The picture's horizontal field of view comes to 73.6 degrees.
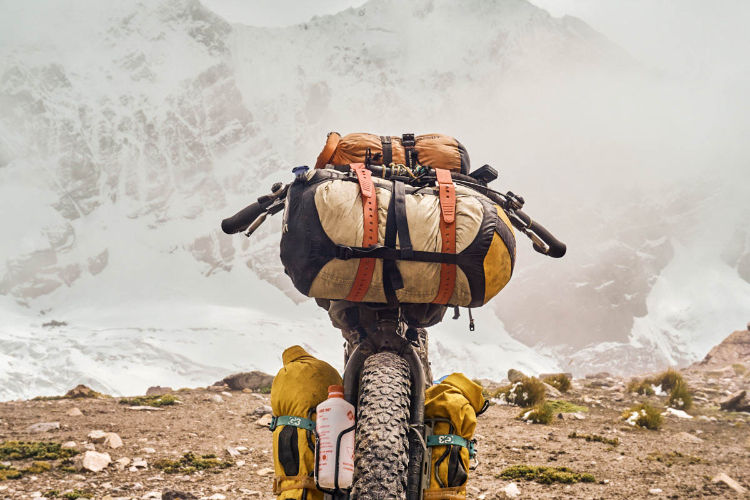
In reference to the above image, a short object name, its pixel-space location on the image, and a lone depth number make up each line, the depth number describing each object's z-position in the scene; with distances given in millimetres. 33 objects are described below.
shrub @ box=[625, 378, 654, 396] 9992
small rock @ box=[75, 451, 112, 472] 4805
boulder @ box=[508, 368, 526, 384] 13397
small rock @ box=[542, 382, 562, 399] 9481
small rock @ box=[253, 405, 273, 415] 7918
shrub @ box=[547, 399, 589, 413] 8016
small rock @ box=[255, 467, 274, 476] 4988
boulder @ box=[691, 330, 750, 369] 19702
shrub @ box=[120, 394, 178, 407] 8453
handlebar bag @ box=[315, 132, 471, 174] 3031
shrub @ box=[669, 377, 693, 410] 8594
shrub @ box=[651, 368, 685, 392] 10703
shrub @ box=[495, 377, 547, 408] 8539
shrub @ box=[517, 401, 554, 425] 7031
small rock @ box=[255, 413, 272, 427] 7298
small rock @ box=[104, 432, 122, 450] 5529
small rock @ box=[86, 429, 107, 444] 5707
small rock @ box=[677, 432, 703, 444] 6219
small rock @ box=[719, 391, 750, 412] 8306
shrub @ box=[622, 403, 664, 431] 6805
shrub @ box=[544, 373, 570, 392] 10398
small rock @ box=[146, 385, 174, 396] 12508
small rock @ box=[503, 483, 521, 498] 4258
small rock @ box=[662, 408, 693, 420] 7910
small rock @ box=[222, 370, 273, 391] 11484
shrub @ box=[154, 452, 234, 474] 4953
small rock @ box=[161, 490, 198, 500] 3984
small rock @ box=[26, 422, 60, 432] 6297
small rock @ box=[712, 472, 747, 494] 4379
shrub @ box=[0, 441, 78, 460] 5031
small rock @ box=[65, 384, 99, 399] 9503
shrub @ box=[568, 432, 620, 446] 5927
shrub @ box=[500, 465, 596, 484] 4594
